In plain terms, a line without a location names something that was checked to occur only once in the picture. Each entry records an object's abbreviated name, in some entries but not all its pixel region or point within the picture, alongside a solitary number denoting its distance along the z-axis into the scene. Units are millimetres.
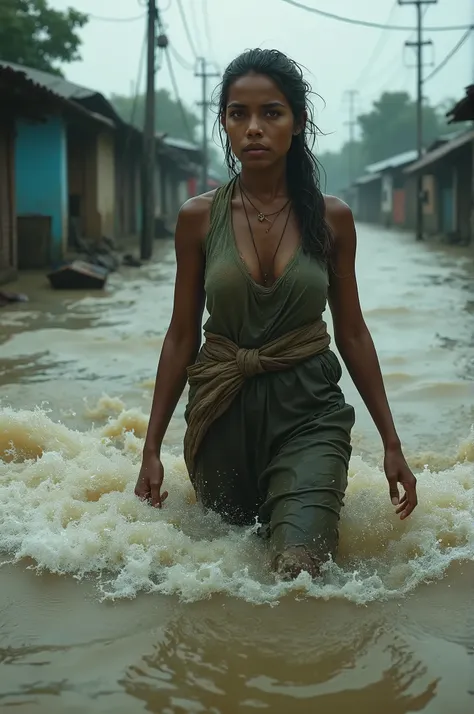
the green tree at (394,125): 74062
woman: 3105
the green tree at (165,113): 89588
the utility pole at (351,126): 92812
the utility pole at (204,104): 43969
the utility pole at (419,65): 33531
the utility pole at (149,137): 20172
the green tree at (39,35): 26703
